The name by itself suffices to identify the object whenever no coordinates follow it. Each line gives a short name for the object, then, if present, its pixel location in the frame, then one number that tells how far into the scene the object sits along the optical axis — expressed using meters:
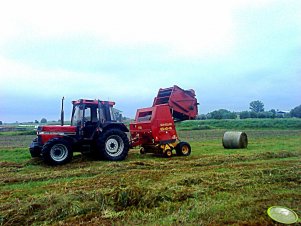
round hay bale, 14.34
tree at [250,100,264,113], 82.06
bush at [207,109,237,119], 54.09
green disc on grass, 4.39
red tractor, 10.34
